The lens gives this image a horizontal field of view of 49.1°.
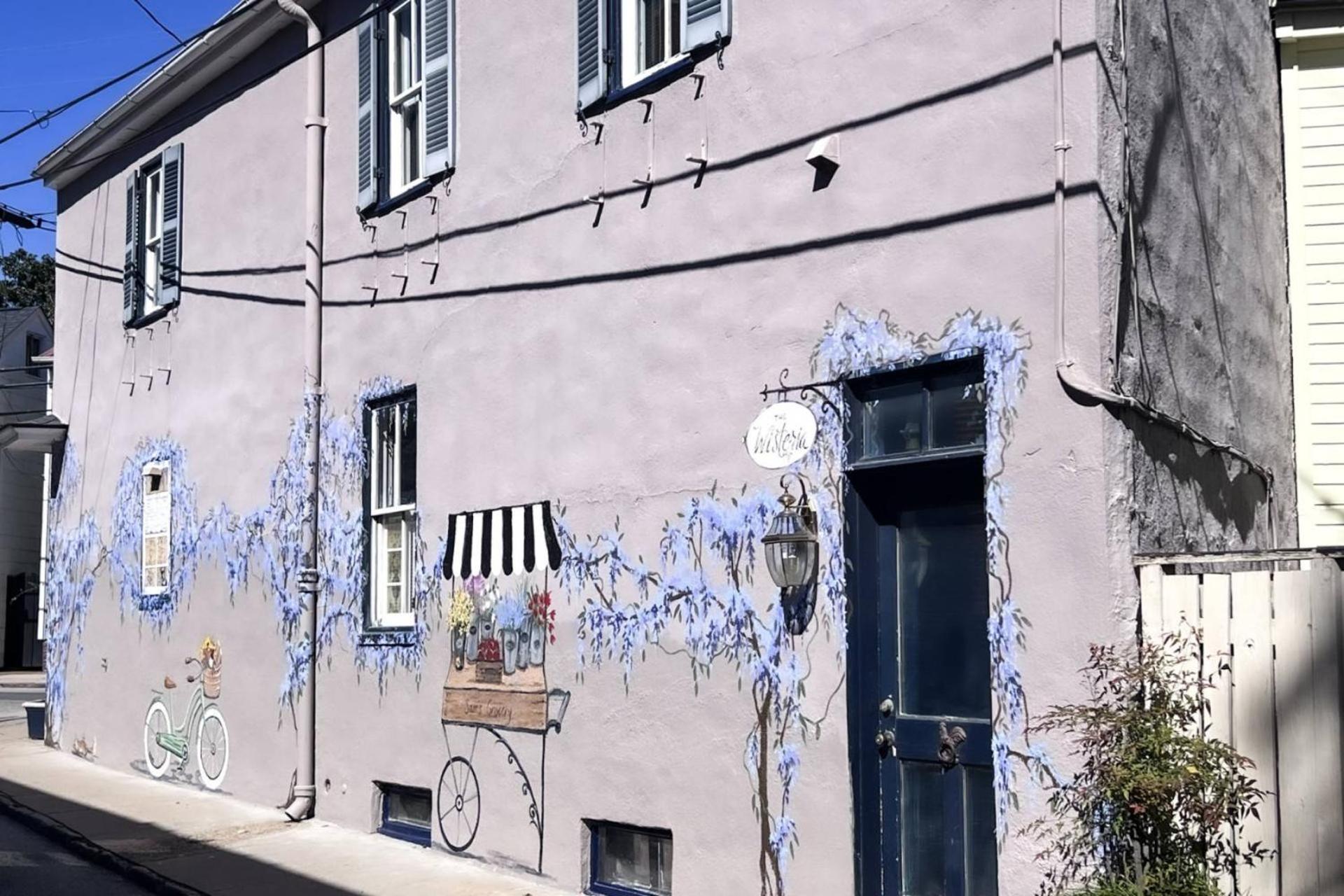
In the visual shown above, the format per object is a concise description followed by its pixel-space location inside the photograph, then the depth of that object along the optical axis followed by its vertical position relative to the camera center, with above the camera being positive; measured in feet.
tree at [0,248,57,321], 159.74 +31.00
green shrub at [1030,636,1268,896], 18.11 -2.87
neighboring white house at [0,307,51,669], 104.17 +4.15
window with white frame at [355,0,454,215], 36.09 +11.34
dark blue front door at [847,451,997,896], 21.84 -1.88
